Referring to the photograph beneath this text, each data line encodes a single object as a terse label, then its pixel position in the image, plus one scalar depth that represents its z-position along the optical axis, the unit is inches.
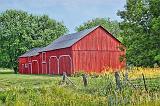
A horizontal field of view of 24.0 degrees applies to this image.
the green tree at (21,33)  2918.3
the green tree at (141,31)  1370.6
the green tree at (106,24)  4679.6
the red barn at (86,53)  1945.1
